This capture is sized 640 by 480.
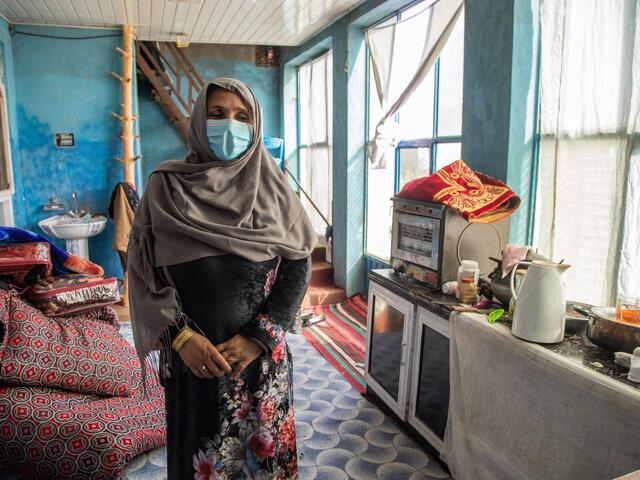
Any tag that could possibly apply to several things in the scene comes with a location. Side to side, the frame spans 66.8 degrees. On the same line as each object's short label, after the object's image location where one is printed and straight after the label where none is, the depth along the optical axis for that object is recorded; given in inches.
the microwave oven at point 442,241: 85.4
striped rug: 128.0
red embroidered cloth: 83.1
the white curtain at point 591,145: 75.8
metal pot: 55.2
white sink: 161.0
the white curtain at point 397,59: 125.8
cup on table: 57.2
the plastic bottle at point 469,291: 80.0
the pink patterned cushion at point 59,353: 78.7
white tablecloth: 50.0
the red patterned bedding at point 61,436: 74.7
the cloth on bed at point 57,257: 94.5
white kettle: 60.1
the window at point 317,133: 207.0
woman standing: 50.3
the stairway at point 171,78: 213.2
